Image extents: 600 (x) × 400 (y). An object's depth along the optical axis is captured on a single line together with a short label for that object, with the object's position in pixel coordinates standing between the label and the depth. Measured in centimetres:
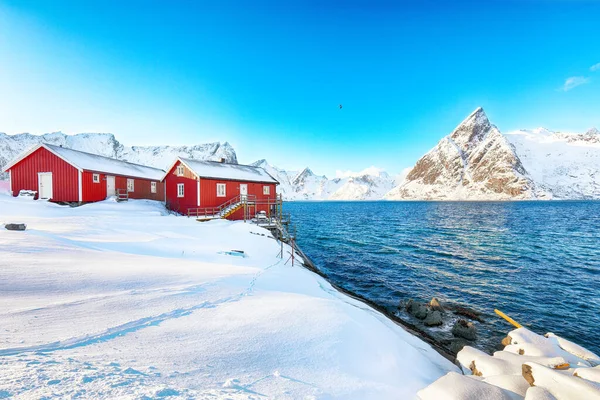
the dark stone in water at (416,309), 1252
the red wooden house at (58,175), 2497
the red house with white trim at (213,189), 2739
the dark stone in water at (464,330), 1074
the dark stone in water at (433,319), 1188
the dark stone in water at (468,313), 1243
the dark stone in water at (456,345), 973
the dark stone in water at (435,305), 1318
